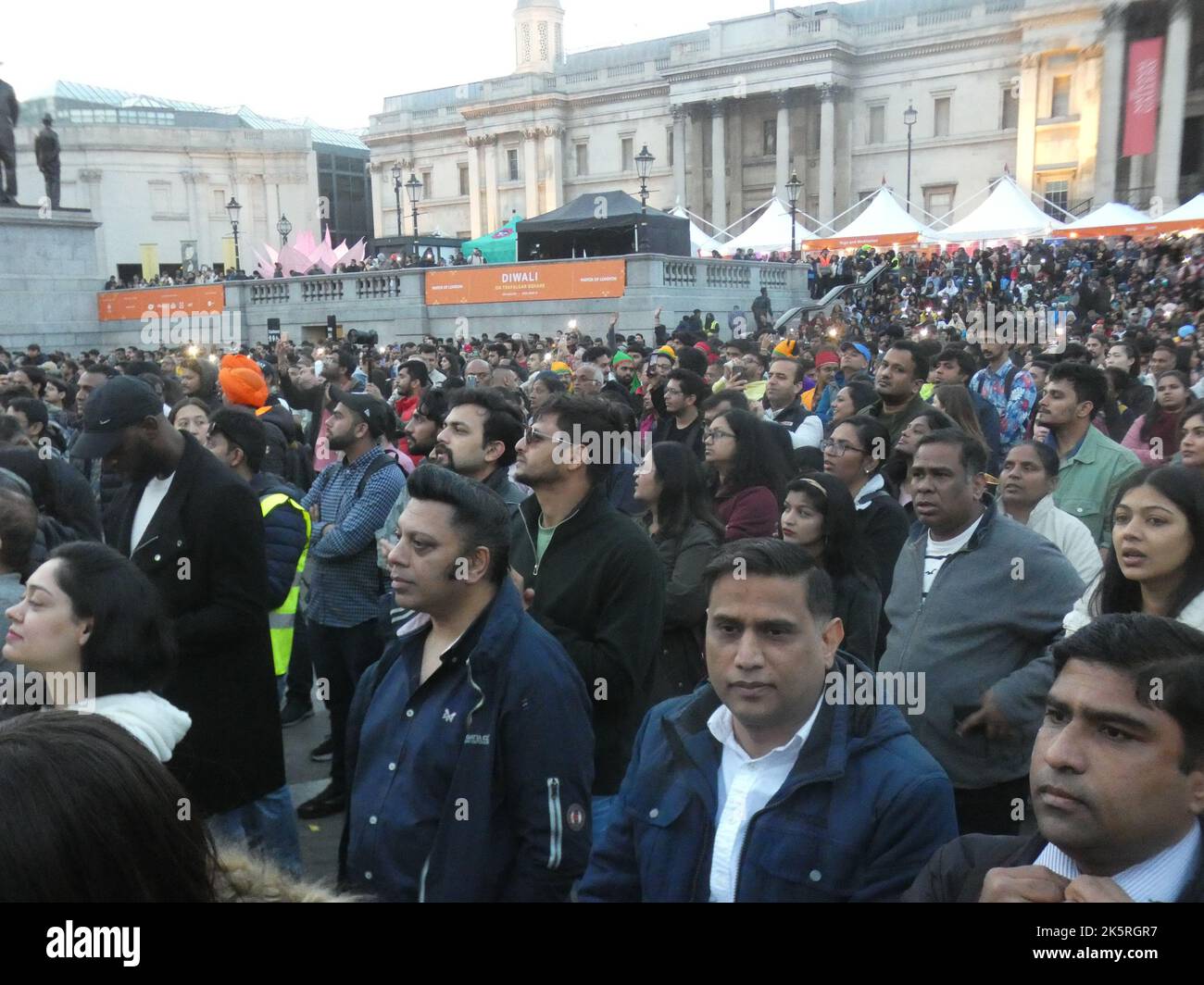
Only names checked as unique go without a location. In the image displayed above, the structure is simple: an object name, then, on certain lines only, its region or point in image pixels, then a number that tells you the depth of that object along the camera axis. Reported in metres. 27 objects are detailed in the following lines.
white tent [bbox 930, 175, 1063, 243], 32.94
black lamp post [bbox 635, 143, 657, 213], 28.38
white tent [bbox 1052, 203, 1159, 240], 32.41
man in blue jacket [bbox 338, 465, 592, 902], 2.64
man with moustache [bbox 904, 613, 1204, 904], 1.77
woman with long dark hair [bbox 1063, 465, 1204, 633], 3.24
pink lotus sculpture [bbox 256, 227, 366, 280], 37.28
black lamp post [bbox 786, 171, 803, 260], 30.77
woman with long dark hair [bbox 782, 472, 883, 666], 4.17
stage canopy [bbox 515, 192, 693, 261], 27.16
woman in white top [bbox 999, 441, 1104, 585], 4.69
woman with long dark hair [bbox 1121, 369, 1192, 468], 6.83
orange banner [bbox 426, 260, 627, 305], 23.78
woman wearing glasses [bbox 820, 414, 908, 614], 4.98
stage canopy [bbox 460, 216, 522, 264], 33.62
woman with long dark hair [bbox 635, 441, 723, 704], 4.21
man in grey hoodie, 3.46
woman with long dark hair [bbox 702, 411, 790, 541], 5.05
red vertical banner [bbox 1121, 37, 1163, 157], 45.34
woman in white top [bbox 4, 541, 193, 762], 2.82
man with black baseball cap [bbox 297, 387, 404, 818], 5.33
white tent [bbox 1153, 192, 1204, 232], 31.23
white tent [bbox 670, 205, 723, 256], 36.55
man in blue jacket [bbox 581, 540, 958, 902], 2.23
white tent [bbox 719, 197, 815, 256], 37.19
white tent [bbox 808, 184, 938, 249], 34.06
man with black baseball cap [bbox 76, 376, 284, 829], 3.66
